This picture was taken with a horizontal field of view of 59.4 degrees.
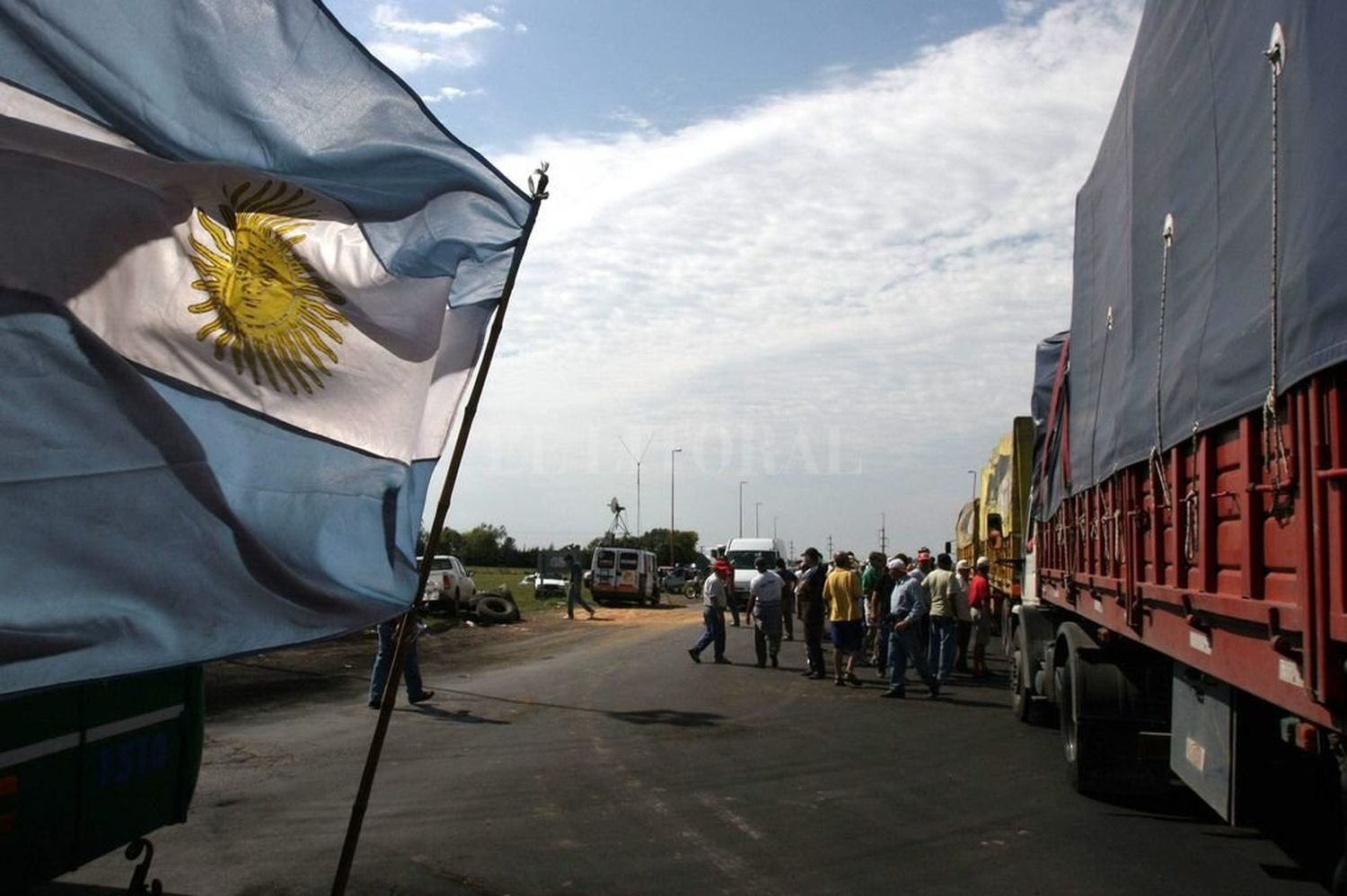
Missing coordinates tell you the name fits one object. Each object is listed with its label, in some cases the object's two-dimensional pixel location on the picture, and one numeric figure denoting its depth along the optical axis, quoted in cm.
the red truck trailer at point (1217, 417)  354
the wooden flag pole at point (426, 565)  411
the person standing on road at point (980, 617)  1789
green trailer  362
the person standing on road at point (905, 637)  1471
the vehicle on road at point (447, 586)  3169
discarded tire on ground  3066
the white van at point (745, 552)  3847
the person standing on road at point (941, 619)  1551
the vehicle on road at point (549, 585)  4909
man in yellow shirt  1600
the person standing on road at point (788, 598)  2647
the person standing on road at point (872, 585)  1909
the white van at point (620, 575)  4628
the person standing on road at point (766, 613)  1881
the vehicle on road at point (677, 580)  6612
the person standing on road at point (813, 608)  1703
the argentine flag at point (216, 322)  323
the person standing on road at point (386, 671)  1310
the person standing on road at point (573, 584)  3500
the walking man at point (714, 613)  1916
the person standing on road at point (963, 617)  1639
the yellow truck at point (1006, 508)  1686
